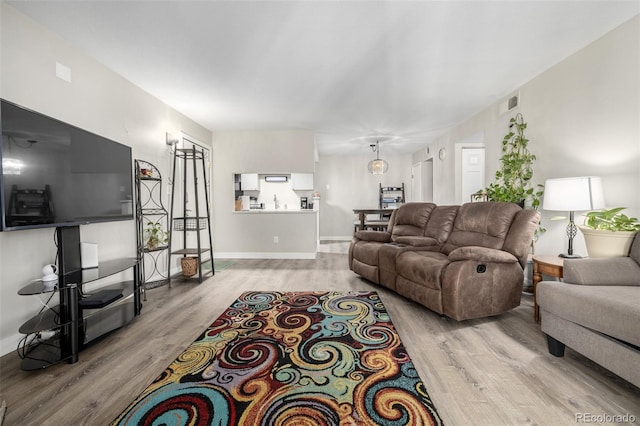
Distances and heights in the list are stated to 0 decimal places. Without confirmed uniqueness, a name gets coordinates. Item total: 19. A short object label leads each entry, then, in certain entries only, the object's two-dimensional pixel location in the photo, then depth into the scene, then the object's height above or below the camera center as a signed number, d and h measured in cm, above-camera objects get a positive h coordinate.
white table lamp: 212 +8
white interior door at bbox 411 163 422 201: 714 +70
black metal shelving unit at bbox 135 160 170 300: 301 -11
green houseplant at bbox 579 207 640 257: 186 -21
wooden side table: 206 -50
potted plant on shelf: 317 -32
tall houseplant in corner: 312 +44
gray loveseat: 132 -59
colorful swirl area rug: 127 -99
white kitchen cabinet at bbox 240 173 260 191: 518 +55
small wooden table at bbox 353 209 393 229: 562 -9
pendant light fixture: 607 +96
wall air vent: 338 +137
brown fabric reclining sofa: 218 -50
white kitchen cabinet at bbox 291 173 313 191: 539 +56
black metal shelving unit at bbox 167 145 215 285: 364 +0
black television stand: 170 -69
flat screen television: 157 +27
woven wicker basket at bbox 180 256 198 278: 367 -77
